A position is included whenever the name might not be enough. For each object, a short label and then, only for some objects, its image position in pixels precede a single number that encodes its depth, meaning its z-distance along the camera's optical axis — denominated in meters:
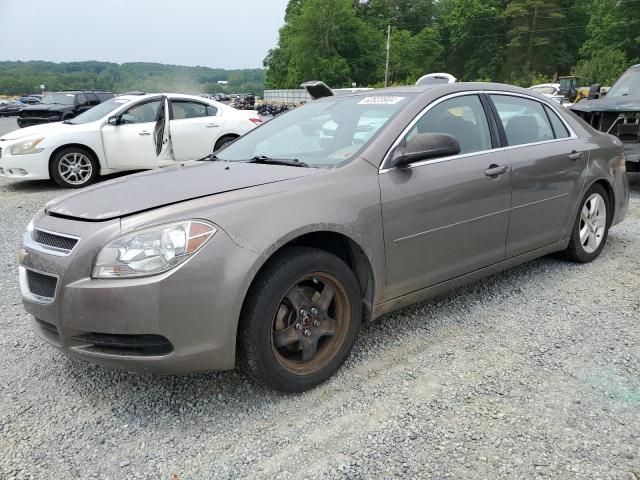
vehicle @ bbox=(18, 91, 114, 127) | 18.17
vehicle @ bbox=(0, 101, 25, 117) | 40.69
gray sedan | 2.25
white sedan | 8.04
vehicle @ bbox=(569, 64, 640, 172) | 7.34
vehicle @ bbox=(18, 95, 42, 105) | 45.75
